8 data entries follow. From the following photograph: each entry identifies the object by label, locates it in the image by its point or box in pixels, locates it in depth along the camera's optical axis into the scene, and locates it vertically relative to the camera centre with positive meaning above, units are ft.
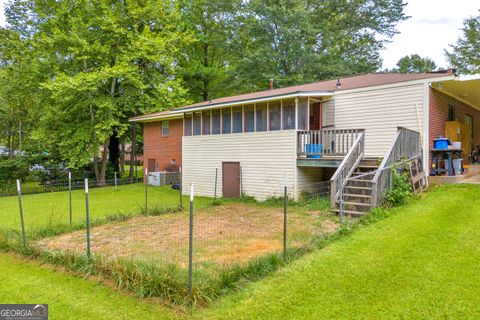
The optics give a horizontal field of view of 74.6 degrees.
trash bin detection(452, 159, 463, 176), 31.60 -1.03
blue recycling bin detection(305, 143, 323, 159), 34.24 +0.89
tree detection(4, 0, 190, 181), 55.47 +18.68
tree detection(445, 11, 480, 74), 79.30 +28.04
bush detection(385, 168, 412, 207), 24.45 -2.68
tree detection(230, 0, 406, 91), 72.28 +29.92
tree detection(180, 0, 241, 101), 83.66 +33.24
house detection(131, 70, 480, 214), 31.76 +3.72
